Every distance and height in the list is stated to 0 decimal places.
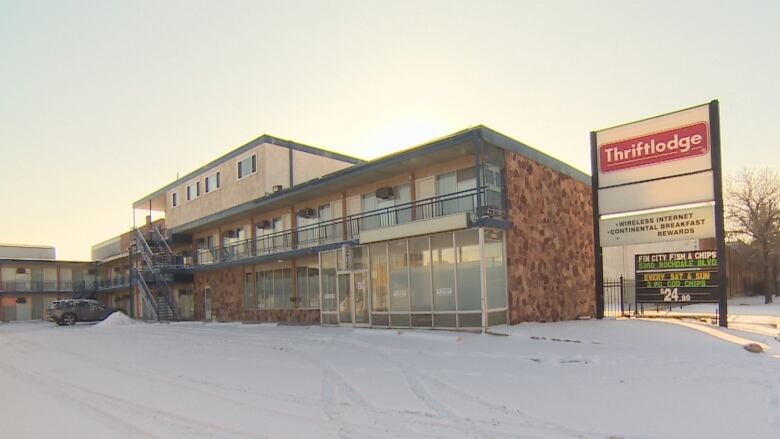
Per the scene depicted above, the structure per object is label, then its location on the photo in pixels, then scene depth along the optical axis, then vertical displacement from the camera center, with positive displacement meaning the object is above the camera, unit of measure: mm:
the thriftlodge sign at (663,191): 15539 +1569
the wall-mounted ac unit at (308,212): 24016 +1779
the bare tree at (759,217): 36562 +1701
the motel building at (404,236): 16359 +527
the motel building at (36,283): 50281 -2116
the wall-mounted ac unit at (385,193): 19688 +2074
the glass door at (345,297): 20188 -1614
